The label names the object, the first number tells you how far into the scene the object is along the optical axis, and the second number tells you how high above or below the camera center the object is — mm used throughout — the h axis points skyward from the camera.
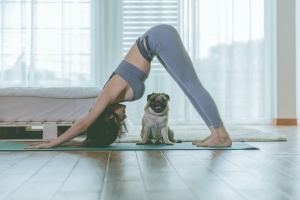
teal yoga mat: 2654 -295
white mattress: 3312 -7
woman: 2525 +164
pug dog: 2984 -119
